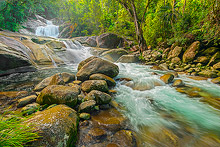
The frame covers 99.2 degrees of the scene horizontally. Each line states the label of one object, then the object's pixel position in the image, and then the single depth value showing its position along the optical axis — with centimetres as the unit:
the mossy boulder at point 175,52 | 692
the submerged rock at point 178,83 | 417
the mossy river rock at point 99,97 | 274
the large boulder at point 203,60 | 545
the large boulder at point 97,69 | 446
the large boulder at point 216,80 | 418
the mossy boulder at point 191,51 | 594
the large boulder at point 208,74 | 471
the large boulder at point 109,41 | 1492
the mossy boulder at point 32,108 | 224
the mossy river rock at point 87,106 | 239
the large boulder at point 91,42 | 1585
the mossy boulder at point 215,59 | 511
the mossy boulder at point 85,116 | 220
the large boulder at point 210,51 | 537
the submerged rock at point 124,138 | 168
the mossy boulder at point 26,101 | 255
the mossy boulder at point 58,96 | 239
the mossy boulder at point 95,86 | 334
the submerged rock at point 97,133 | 181
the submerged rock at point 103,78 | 408
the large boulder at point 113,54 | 1075
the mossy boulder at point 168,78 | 448
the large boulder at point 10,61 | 454
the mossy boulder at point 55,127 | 129
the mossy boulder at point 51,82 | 350
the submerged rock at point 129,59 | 980
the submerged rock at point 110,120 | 205
